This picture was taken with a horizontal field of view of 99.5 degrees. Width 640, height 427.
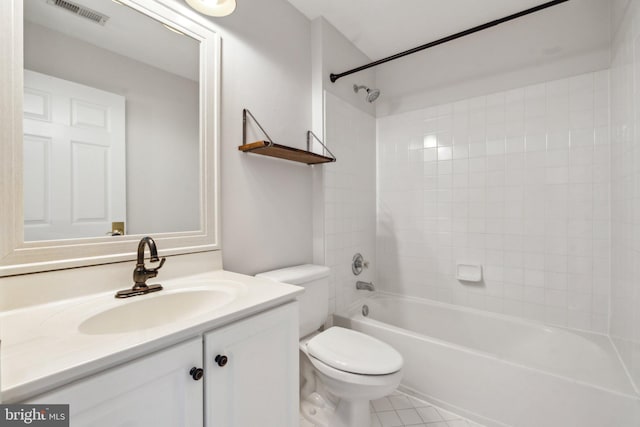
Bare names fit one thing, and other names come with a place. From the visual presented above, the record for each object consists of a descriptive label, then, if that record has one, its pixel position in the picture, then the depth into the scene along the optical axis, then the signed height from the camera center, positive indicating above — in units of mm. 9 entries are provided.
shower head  2118 +942
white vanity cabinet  554 -430
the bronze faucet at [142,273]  952 -210
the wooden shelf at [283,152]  1351 +348
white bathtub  1223 -853
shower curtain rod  1335 +994
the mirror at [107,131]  832 +314
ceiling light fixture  1173 +910
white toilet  1220 -700
